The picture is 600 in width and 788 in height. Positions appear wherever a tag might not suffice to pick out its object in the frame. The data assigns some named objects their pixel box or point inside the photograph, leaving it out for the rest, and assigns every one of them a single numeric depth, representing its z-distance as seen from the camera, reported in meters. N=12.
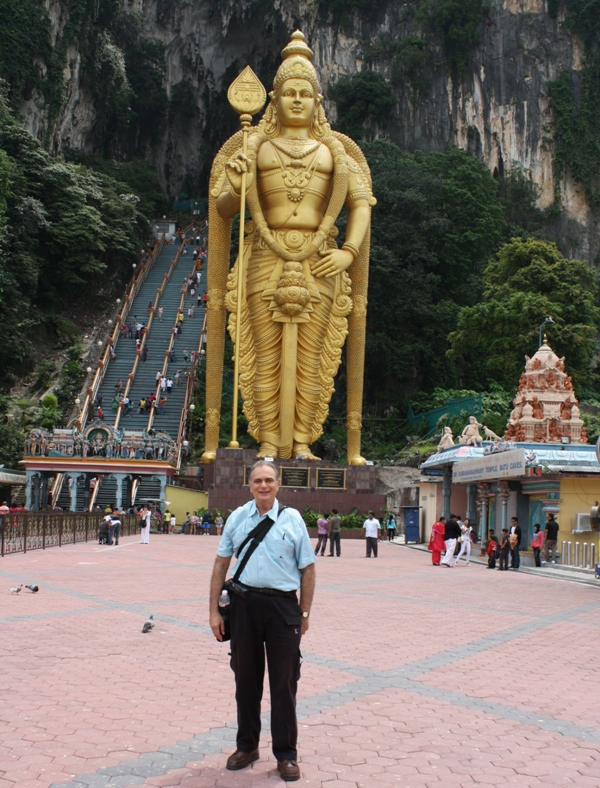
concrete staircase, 32.00
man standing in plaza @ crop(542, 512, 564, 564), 15.05
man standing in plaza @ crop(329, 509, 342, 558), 16.55
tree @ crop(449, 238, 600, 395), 32.06
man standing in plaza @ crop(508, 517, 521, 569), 15.05
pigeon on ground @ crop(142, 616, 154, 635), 6.85
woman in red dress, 15.52
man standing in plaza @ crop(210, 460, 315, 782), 3.71
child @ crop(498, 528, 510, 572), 14.96
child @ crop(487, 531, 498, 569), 15.45
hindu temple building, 15.70
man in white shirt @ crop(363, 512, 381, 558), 16.50
